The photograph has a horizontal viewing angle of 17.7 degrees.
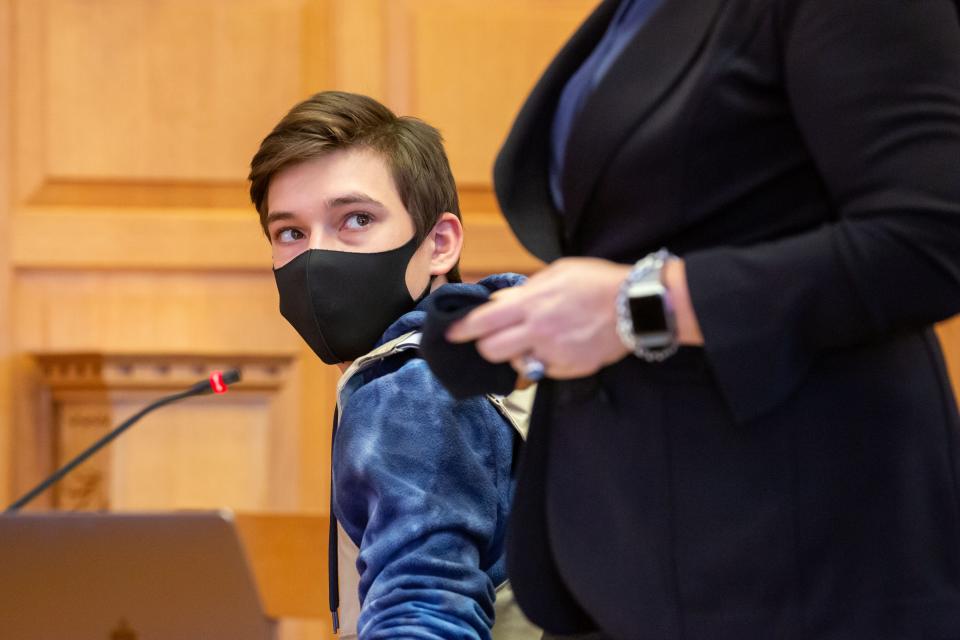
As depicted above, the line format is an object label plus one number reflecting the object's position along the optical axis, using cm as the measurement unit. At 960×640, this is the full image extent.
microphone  292
